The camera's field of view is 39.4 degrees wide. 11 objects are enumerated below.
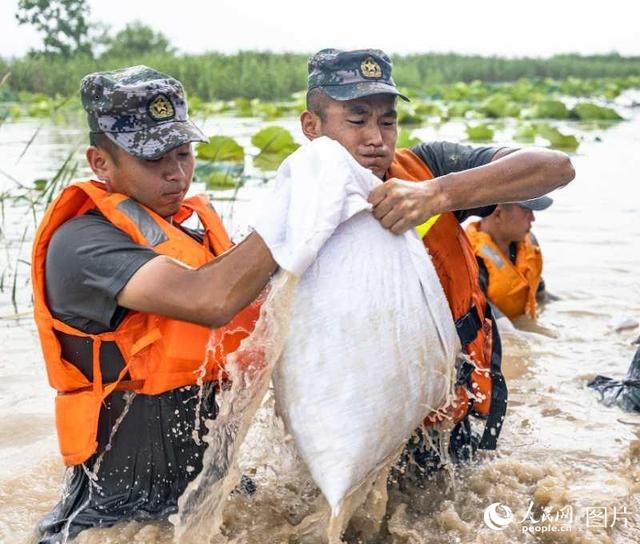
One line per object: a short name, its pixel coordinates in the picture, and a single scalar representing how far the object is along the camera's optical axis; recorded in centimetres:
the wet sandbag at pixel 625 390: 393
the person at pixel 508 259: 498
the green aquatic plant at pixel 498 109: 1717
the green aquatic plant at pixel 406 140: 973
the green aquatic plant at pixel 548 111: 1712
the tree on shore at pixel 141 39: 3066
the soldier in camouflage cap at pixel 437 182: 238
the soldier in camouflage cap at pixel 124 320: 225
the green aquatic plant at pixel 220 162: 841
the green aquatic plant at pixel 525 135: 1292
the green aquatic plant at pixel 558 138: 1223
